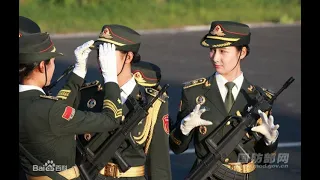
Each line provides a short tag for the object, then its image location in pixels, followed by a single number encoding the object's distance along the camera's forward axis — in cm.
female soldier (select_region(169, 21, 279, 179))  1622
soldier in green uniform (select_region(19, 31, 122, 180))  1395
